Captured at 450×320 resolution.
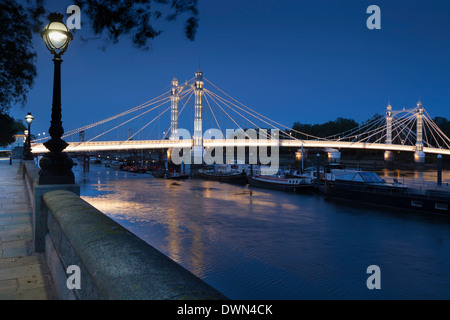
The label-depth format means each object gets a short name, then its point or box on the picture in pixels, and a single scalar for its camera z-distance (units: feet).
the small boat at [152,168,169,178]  206.45
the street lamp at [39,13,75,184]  17.34
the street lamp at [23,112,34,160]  68.45
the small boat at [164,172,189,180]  191.62
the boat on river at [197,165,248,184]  174.91
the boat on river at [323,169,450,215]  81.46
